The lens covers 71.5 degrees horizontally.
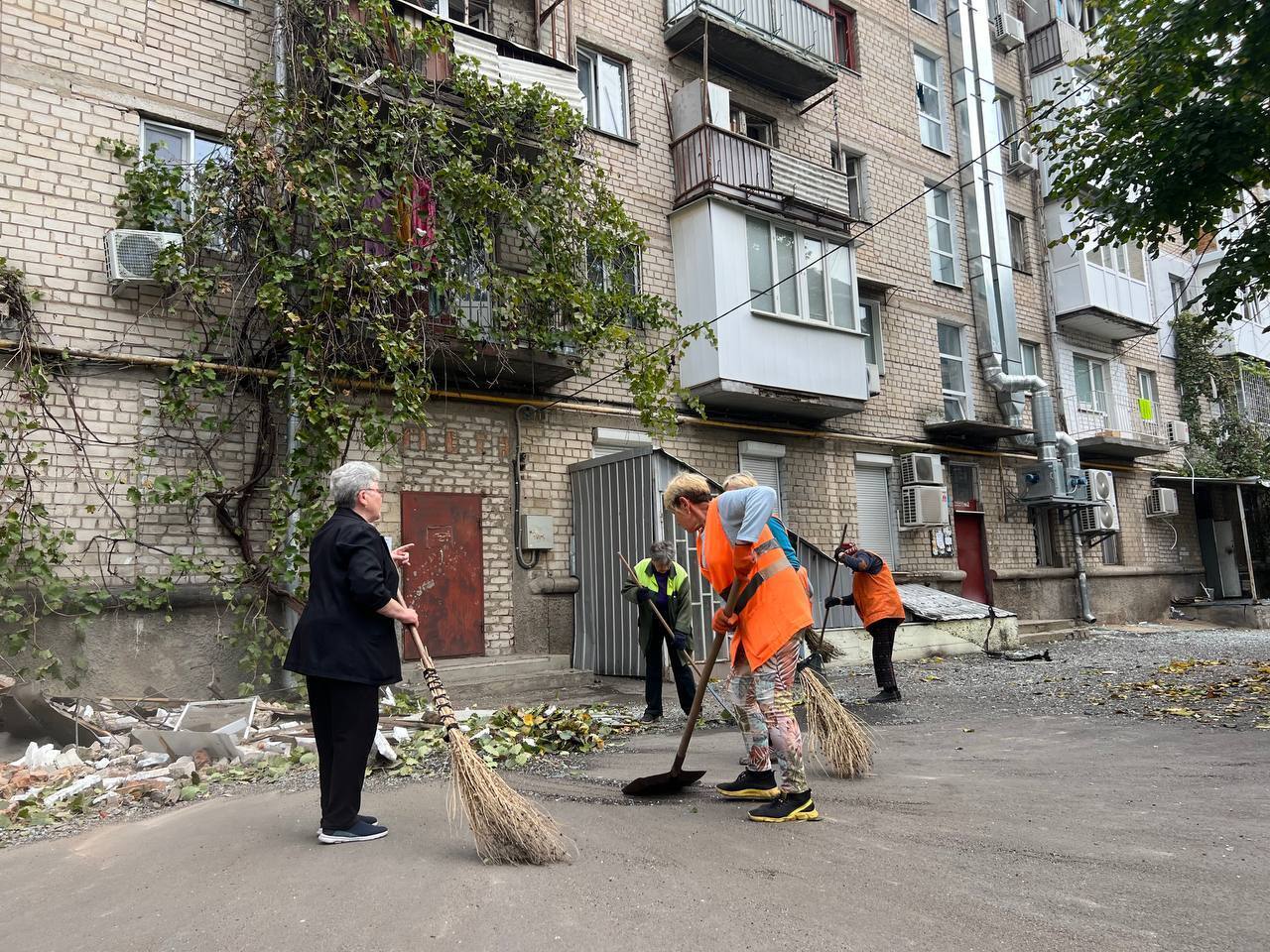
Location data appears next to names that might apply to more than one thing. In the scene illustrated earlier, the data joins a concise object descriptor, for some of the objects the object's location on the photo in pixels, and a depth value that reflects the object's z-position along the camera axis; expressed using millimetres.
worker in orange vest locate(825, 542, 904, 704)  8133
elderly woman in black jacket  3896
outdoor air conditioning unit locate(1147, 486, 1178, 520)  20219
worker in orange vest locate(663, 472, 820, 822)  4301
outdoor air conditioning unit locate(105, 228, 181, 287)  8281
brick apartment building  8555
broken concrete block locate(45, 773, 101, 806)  5289
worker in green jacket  7684
